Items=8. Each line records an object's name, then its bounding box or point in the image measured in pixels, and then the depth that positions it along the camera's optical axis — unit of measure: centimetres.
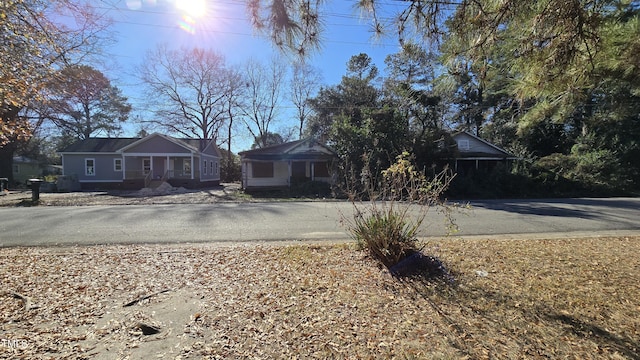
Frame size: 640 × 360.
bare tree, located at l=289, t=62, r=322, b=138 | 3709
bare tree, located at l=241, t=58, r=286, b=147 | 3884
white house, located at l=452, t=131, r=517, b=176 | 2345
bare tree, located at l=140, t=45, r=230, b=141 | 3441
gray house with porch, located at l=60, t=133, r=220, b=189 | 2423
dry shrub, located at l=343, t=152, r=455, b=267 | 413
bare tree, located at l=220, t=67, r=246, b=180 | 3590
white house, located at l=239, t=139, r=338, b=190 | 2200
